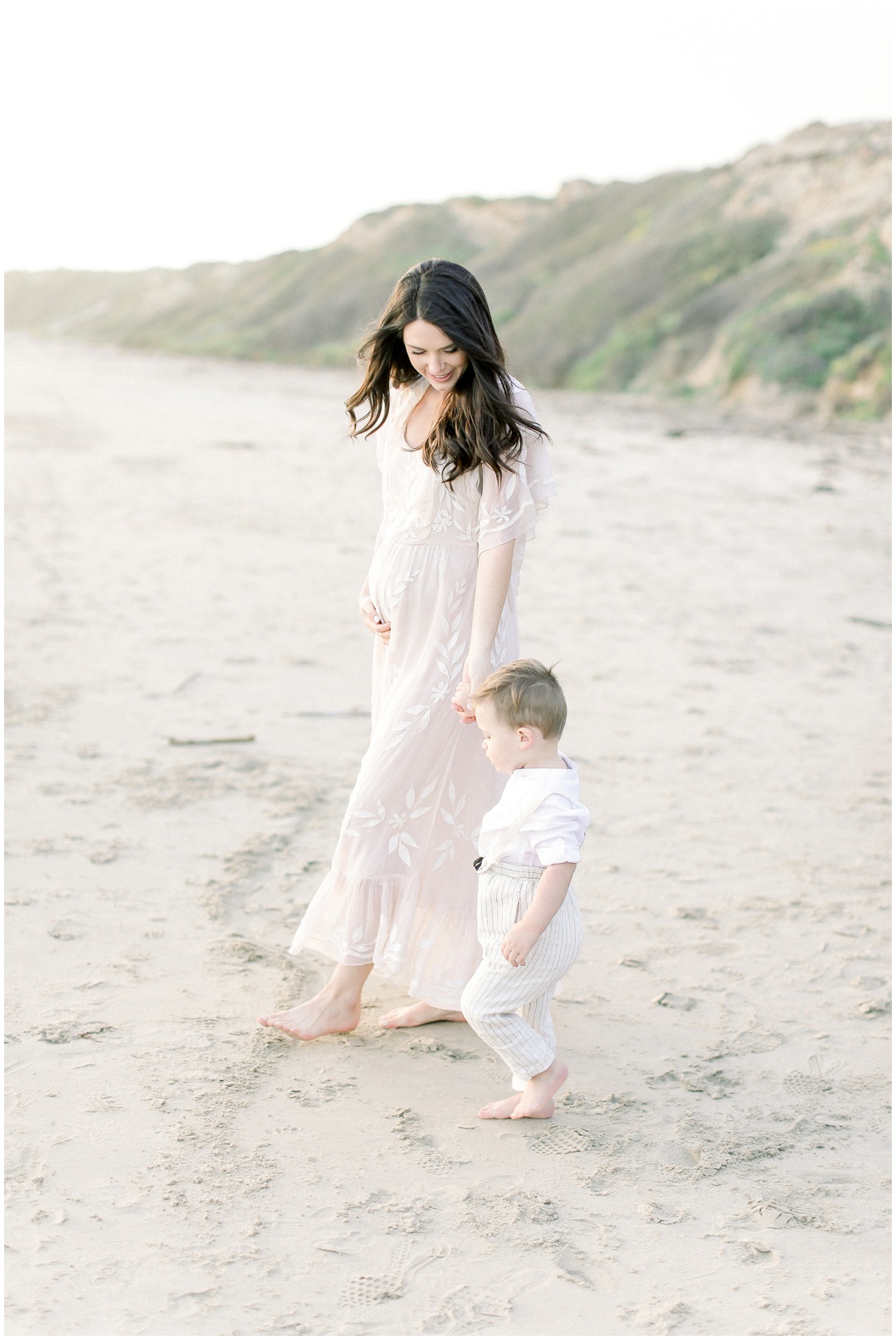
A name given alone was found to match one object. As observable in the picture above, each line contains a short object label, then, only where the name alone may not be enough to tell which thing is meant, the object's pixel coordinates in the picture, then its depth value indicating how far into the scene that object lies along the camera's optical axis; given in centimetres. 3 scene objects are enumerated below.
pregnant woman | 282
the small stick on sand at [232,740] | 532
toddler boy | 264
